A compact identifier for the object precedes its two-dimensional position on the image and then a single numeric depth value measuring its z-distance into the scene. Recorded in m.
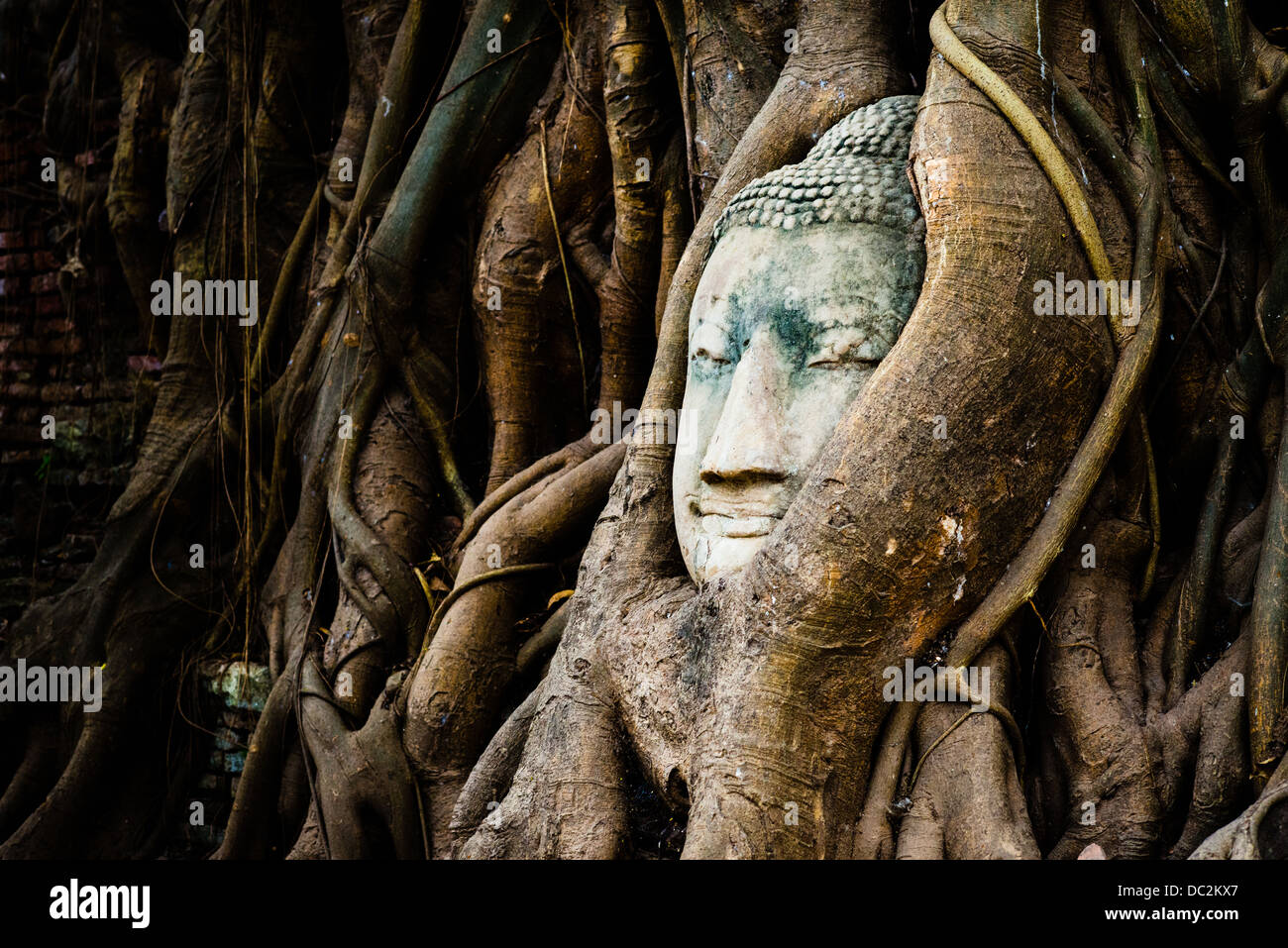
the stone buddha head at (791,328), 2.27
